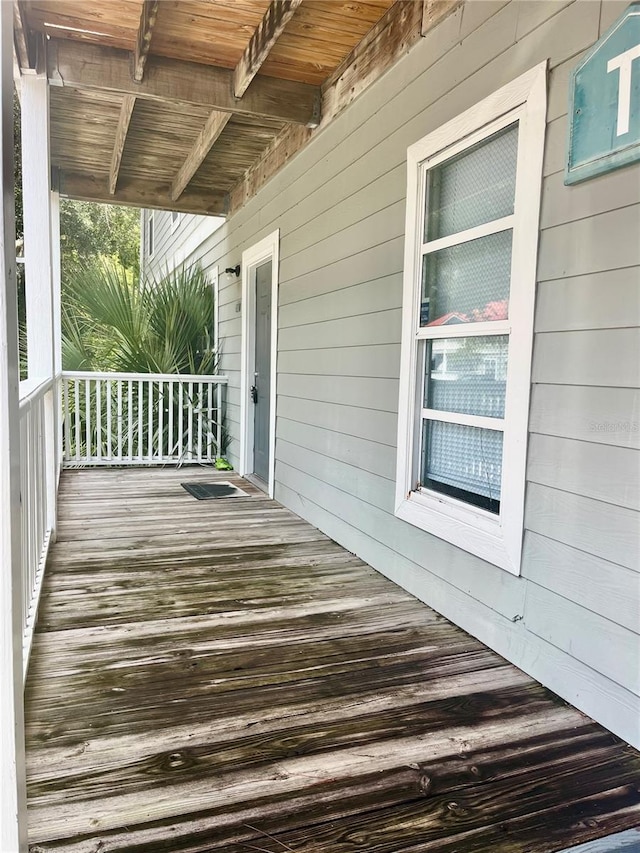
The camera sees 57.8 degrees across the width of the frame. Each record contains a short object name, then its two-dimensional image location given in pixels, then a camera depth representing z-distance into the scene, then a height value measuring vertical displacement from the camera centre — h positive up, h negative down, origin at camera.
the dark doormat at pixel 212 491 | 4.91 -1.09
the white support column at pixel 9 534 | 1.03 -0.32
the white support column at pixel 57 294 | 4.75 +0.61
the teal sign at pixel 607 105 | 1.62 +0.80
